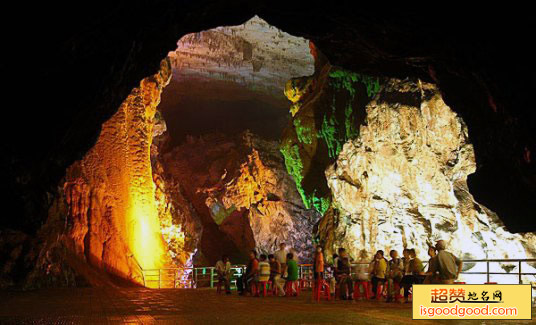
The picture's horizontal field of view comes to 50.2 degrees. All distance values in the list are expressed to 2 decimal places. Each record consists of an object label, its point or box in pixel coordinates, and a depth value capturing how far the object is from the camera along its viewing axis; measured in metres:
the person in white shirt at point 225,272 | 14.58
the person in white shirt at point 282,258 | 13.40
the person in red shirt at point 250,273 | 13.47
